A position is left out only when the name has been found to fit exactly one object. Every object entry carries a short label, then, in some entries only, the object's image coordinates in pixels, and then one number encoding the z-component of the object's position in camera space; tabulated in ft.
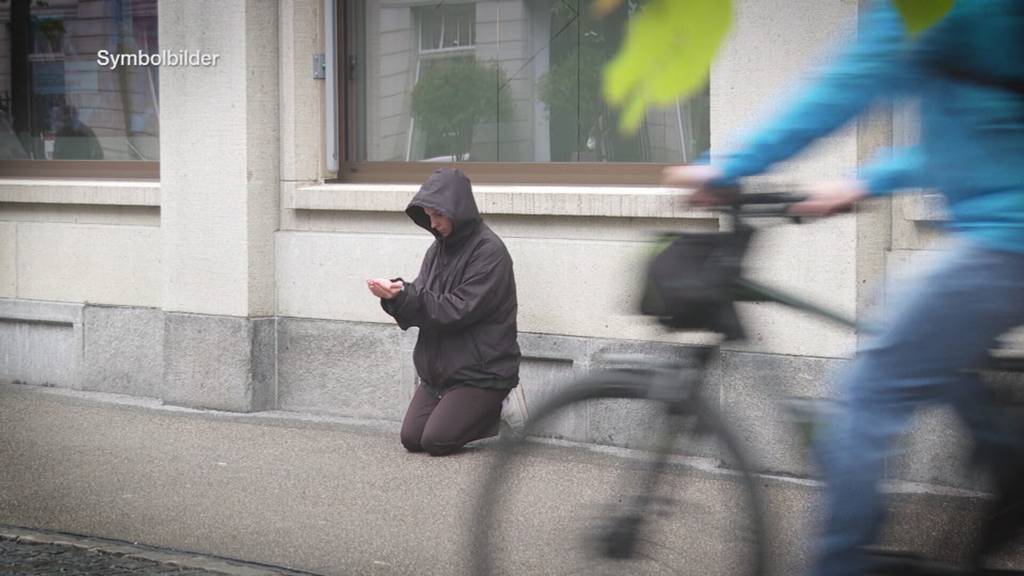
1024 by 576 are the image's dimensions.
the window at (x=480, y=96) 55.83
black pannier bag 20.35
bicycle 20.56
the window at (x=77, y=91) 69.36
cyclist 18.52
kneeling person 49.80
